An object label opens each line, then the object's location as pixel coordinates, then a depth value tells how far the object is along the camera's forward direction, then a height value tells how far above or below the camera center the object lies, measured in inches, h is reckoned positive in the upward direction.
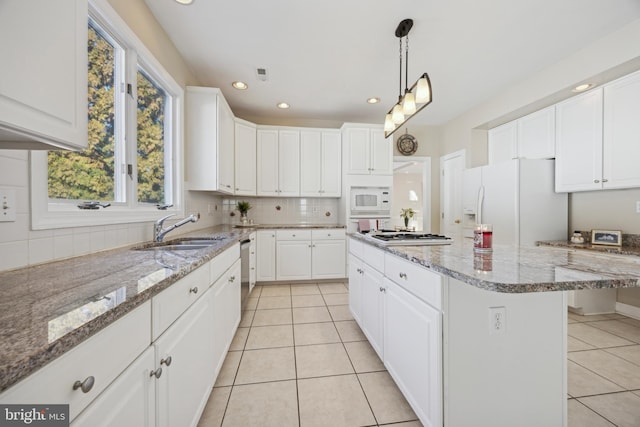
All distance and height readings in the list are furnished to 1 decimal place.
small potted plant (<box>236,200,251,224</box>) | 153.9 +1.2
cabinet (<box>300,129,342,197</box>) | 161.6 +30.3
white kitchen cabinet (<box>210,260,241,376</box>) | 62.1 -28.3
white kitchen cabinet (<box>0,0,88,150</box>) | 25.1 +15.0
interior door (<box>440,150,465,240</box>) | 167.2 +12.9
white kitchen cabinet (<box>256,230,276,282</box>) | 147.3 -25.4
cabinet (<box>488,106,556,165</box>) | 120.5 +38.3
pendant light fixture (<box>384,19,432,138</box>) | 74.1 +34.0
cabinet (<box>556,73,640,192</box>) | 91.5 +28.8
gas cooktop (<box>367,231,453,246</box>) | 68.2 -7.7
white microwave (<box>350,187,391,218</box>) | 156.6 +5.7
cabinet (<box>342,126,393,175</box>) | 156.2 +36.9
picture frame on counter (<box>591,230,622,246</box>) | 99.7 -10.2
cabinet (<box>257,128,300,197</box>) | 157.8 +30.1
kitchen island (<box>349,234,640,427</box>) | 43.3 -23.3
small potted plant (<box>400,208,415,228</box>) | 156.2 -2.2
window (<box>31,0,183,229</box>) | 49.1 +17.5
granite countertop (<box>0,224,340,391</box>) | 17.8 -9.4
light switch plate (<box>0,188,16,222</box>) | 37.8 +1.0
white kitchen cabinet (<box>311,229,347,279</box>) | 152.4 -25.1
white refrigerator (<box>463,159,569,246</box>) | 119.3 +3.6
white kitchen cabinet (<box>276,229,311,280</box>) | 149.3 -25.2
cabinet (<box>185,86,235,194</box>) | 109.1 +31.5
